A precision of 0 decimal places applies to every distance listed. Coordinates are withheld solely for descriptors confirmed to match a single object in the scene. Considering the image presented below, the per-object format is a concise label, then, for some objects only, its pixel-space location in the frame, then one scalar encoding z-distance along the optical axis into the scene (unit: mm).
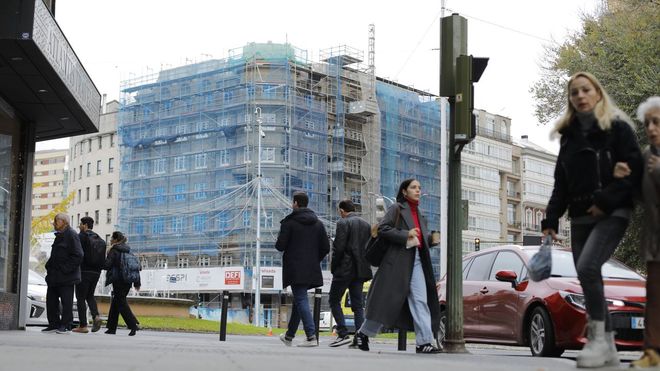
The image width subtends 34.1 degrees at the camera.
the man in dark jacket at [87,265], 17906
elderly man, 16672
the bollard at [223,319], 20266
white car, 22188
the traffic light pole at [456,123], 11148
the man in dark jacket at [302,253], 13461
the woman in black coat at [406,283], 11039
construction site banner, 79500
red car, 11914
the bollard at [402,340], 12995
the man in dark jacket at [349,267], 14359
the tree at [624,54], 25344
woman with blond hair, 7055
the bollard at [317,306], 17953
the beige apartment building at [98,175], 101625
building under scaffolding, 77938
